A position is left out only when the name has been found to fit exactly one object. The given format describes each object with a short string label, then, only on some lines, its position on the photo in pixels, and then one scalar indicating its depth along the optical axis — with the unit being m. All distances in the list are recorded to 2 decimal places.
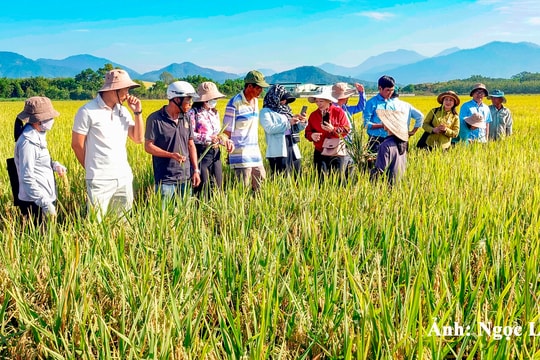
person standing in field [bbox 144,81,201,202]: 3.46
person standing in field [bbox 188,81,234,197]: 4.02
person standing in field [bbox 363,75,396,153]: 4.71
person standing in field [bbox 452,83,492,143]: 6.07
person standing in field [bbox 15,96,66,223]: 2.93
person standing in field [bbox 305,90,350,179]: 4.46
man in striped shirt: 4.03
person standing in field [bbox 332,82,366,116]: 5.05
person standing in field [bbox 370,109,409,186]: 3.69
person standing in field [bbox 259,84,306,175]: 4.34
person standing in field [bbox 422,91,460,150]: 5.51
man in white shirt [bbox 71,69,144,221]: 2.99
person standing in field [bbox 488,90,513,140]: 7.24
